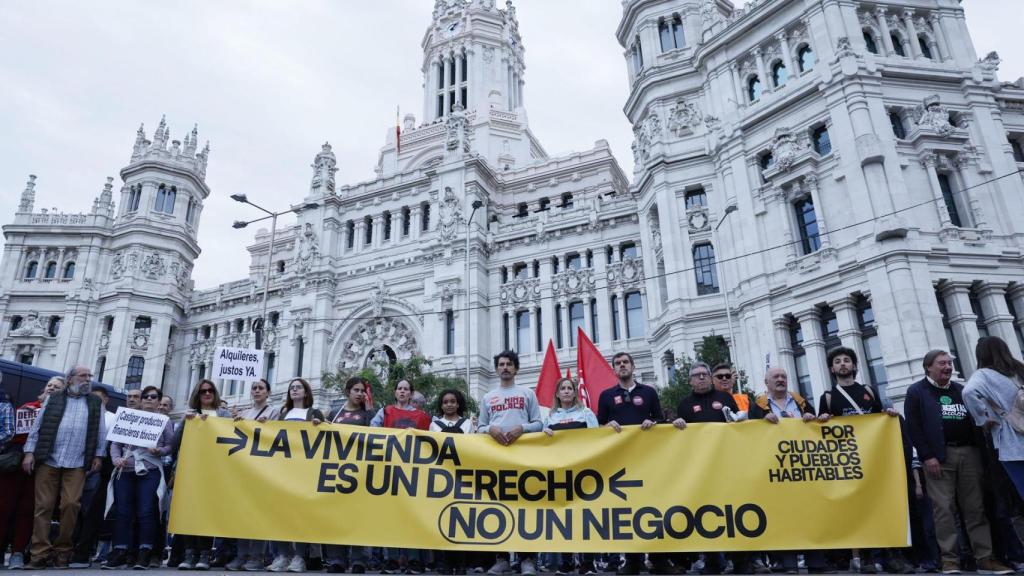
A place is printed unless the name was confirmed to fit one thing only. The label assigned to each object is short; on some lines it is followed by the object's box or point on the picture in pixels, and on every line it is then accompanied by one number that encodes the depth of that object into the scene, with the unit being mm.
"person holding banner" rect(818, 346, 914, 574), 7578
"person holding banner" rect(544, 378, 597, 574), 8648
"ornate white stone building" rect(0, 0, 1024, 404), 23438
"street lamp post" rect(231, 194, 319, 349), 24844
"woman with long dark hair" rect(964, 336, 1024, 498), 6863
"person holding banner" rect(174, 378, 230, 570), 8211
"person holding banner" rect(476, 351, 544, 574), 8469
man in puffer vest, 8195
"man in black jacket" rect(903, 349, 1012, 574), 7242
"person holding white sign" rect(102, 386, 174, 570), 8281
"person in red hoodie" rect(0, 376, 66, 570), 8453
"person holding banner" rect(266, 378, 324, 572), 7863
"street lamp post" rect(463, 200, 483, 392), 31731
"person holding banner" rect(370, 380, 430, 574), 8867
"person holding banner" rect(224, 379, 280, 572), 8078
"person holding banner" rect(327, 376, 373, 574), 8141
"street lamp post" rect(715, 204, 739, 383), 25098
